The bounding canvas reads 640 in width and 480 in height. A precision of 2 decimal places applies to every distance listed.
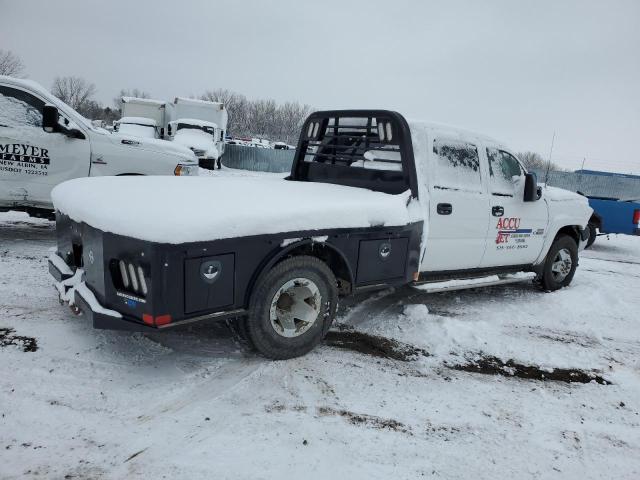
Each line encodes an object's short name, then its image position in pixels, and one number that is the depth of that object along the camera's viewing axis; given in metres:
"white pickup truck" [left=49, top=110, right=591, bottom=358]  2.89
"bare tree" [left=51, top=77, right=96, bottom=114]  72.00
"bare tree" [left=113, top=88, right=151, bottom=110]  100.19
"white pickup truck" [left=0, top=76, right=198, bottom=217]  6.01
